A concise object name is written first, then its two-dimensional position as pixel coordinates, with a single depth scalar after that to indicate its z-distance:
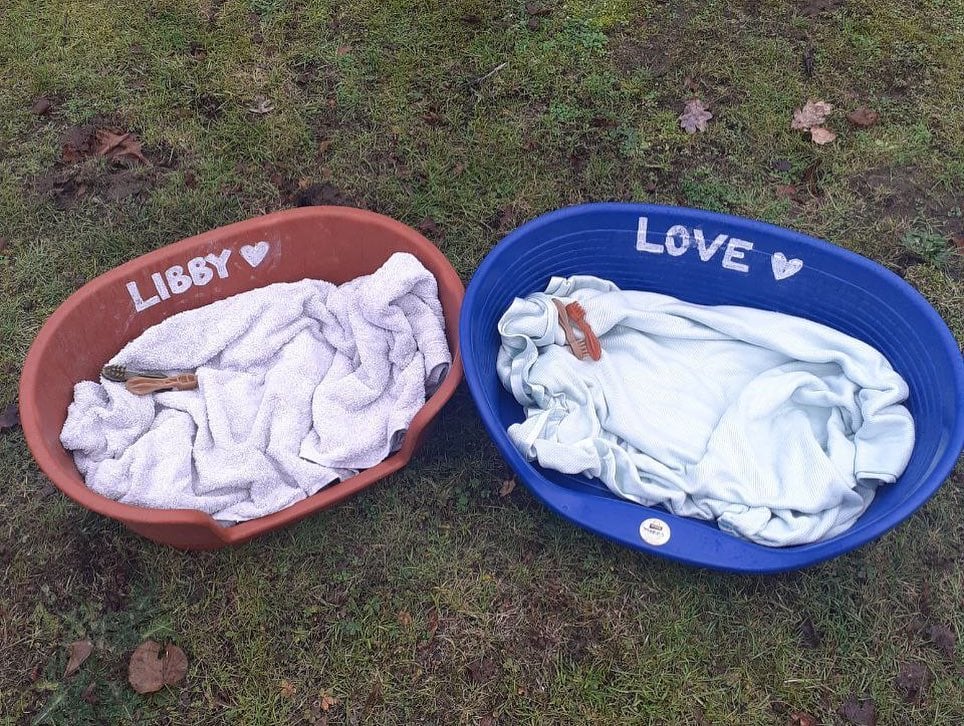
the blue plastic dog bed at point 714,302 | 1.64
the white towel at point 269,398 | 1.79
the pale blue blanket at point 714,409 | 1.76
